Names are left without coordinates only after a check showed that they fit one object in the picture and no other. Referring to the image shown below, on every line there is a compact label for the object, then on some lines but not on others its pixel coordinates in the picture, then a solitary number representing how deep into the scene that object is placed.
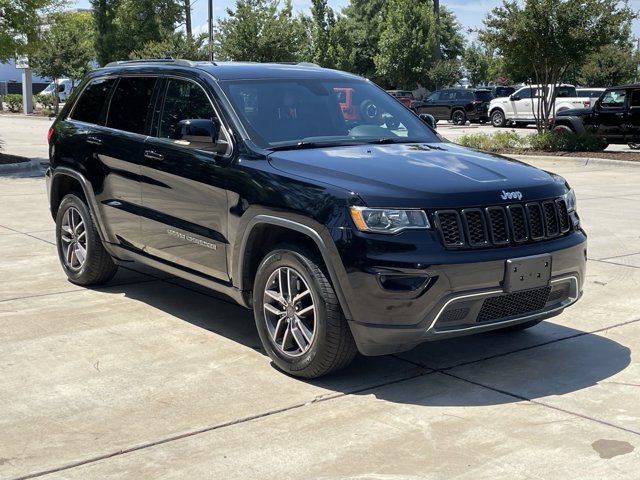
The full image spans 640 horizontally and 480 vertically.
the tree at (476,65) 75.50
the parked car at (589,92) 35.33
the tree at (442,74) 54.94
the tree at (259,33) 39.19
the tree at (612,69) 51.97
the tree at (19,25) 17.48
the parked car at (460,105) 39.72
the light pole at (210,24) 46.31
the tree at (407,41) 53.06
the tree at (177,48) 43.19
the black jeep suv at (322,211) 4.79
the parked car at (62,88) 55.79
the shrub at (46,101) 51.83
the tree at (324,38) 50.03
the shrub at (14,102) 52.94
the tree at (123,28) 49.72
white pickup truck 34.12
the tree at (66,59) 47.88
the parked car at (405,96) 42.34
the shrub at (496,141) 22.16
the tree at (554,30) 21.58
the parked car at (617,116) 22.34
